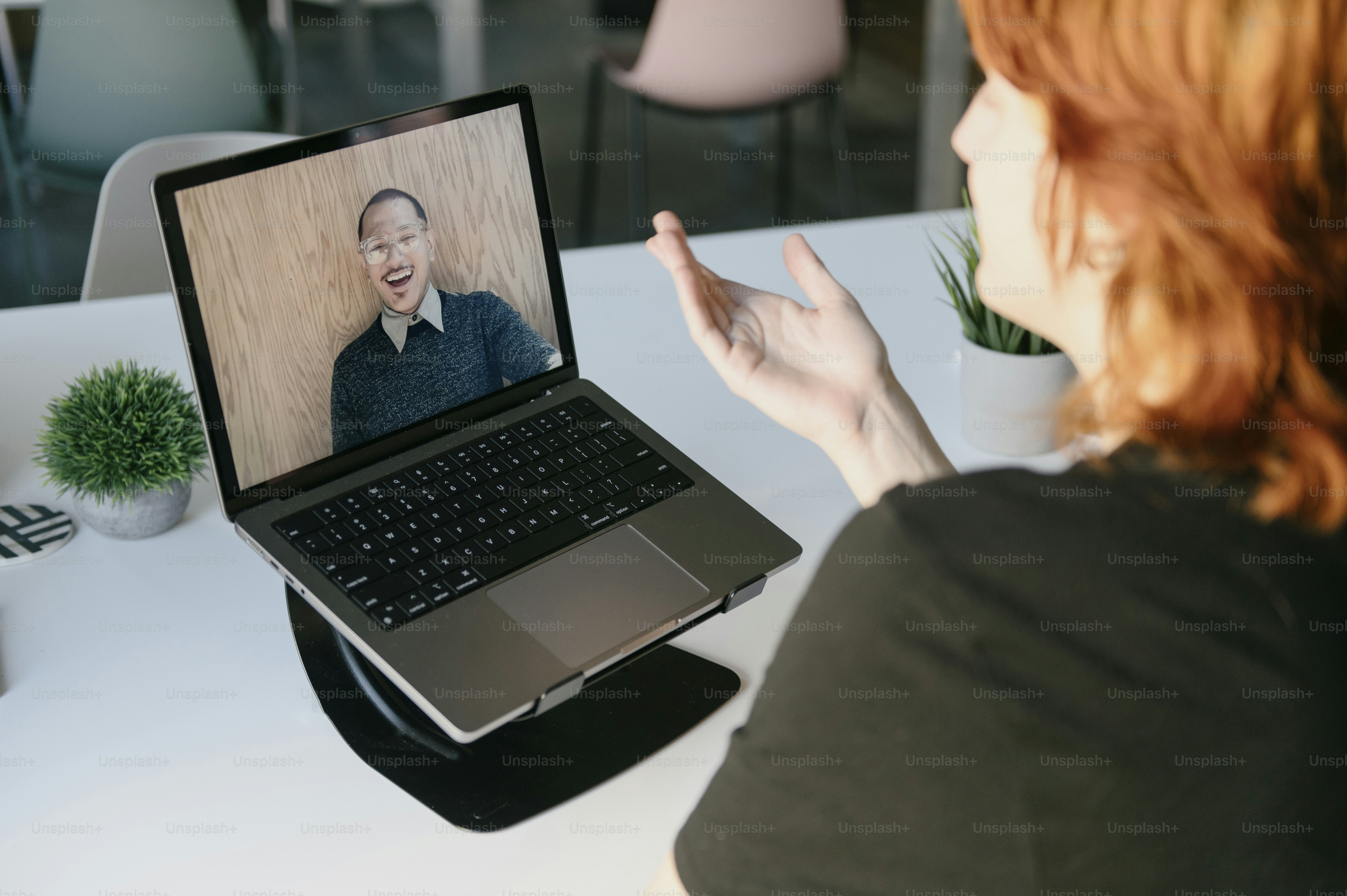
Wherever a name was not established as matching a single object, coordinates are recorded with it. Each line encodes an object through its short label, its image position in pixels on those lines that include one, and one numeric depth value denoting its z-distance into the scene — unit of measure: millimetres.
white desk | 711
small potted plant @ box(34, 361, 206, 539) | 888
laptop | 781
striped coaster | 920
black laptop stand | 755
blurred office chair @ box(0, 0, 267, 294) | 1925
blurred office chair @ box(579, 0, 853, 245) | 2479
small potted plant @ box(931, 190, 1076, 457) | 1051
